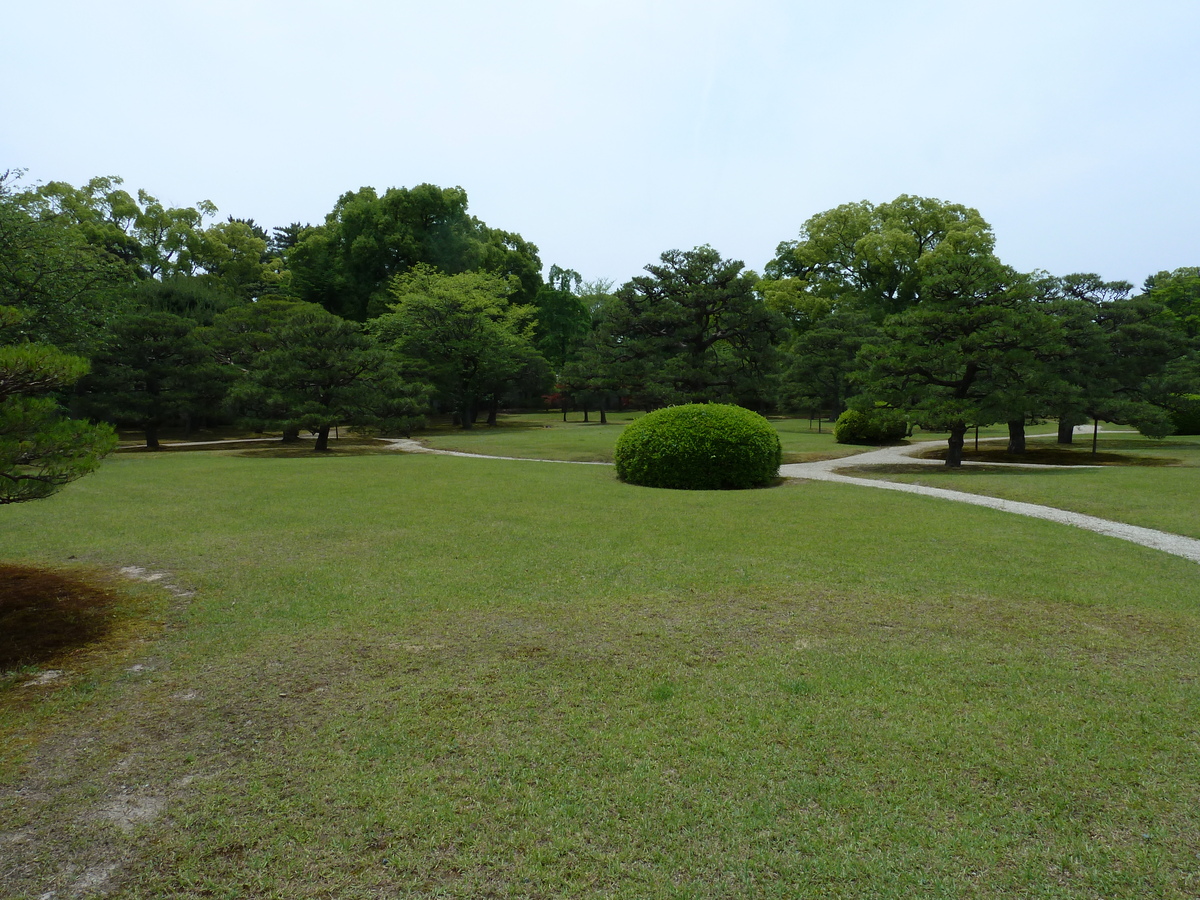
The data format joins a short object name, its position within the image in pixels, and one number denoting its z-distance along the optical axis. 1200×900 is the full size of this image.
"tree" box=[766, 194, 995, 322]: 41.75
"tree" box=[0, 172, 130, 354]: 16.43
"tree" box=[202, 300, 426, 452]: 21.39
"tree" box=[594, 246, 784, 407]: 19.44
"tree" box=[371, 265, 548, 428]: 35.72
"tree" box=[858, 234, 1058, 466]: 15.68
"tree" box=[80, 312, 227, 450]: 21.58
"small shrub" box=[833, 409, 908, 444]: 25.42
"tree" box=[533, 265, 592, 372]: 50.59
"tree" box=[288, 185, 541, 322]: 43.59
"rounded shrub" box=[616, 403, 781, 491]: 13.13
